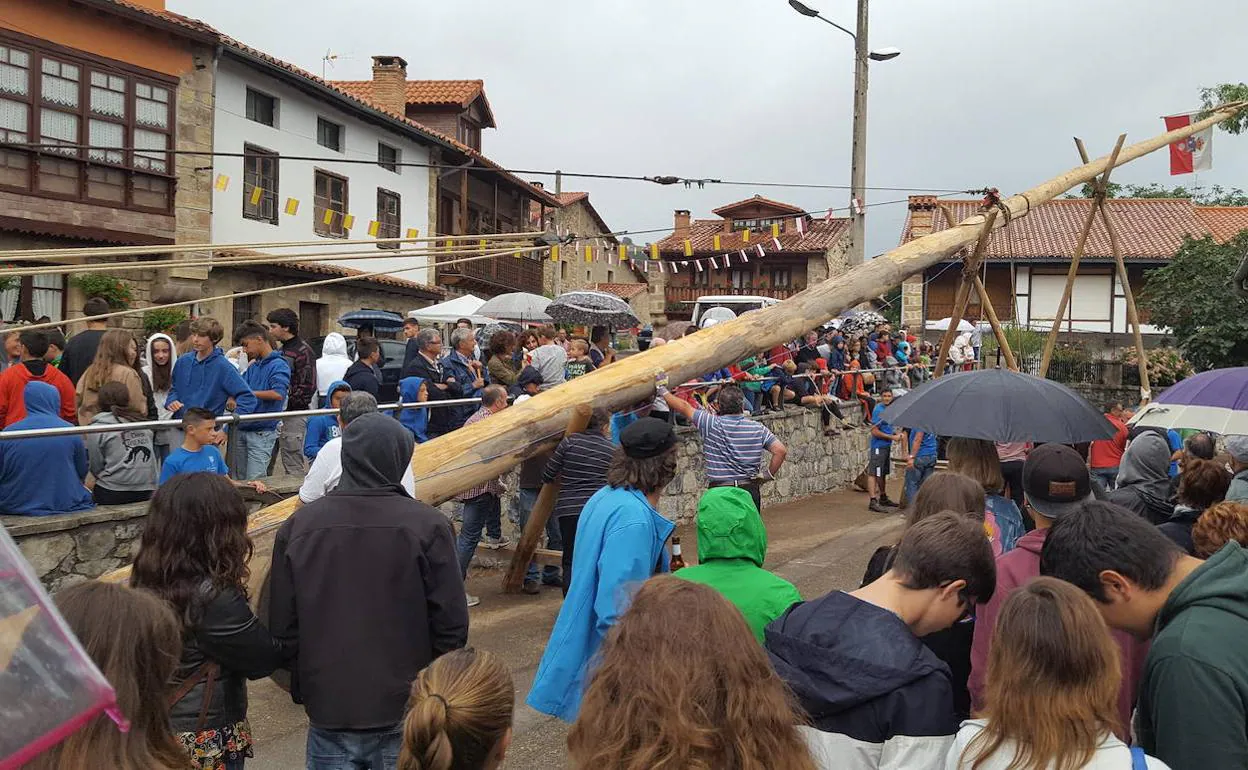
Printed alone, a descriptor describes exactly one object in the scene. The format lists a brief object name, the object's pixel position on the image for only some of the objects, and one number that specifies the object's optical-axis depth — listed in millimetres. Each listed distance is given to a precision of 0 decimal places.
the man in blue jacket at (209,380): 6930
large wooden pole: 4863
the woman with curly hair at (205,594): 2803
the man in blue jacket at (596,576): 3604
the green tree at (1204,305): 20500
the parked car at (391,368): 9359
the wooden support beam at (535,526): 5395
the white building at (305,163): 18719
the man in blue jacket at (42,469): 5301
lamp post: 14719
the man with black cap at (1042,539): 2916
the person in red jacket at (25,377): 6320
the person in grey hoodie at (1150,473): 4906
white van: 25244
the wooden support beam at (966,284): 7168
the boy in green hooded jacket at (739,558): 2930
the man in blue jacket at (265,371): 7586
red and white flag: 9172
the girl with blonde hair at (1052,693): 1999
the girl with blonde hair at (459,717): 2004
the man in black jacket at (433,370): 8383
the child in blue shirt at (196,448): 5352
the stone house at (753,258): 41125
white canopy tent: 17688
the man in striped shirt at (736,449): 7035
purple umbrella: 5207
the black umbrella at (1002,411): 4801
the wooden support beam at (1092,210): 7816
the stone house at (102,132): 15211
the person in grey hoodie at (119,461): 5789
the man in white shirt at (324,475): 4324
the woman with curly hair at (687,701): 1714
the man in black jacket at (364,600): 3043
